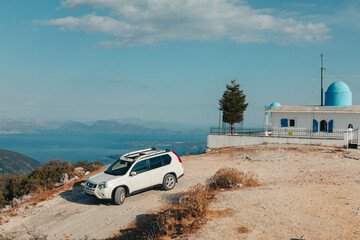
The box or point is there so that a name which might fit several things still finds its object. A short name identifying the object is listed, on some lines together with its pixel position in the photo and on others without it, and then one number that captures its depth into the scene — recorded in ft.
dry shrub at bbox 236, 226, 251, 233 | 23.70
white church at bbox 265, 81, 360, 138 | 98.84
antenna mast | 121.47
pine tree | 121.39
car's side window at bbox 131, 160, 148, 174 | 40.78
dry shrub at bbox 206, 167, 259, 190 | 41.06
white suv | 38.50
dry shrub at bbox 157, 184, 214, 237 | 25.67
